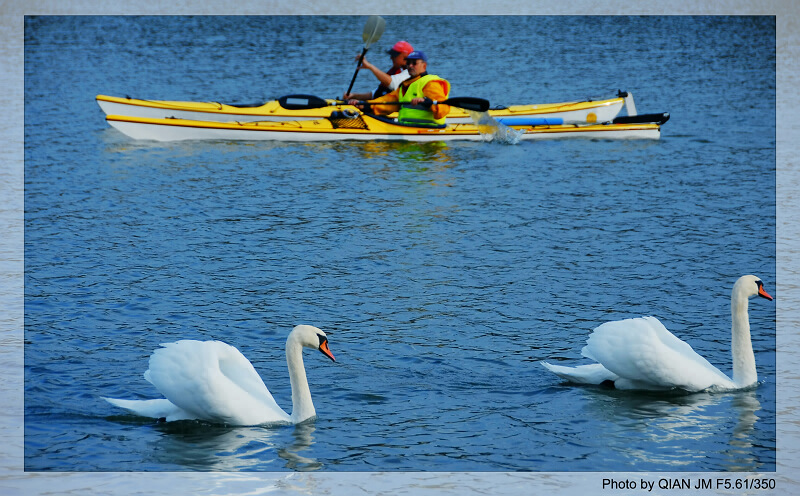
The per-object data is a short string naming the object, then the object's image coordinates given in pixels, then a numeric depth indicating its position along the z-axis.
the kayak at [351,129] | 36.09
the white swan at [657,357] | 14.91
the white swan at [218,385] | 13.55
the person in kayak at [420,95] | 36.00
